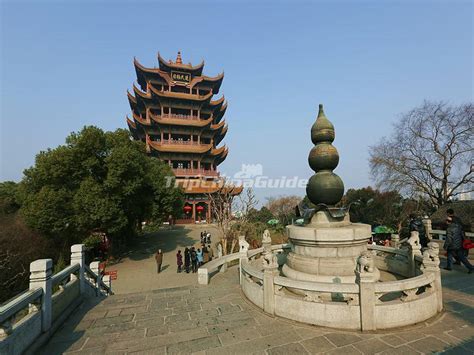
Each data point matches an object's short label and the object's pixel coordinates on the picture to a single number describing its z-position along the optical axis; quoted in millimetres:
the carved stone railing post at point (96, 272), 8430
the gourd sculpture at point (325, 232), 5719
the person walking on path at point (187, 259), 13875
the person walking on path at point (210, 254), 16628
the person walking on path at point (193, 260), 14035
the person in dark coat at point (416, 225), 9719
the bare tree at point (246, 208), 20266
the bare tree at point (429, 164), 17641
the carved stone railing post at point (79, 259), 7110
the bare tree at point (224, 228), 16703
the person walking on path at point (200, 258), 14547
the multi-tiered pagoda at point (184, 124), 35375
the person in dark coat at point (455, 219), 7691
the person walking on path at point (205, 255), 15211
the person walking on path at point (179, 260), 14016
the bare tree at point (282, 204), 52625
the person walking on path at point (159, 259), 14242
